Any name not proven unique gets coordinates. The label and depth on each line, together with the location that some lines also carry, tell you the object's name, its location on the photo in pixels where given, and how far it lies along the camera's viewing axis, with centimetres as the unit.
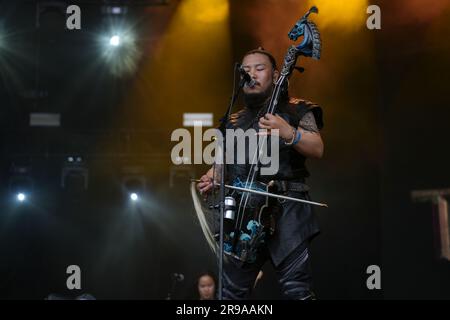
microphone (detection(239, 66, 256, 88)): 346
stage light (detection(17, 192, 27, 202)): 895
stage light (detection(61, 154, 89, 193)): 909
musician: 339
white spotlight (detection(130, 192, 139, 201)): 917
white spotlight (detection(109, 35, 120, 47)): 877
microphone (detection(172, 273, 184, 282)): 835
